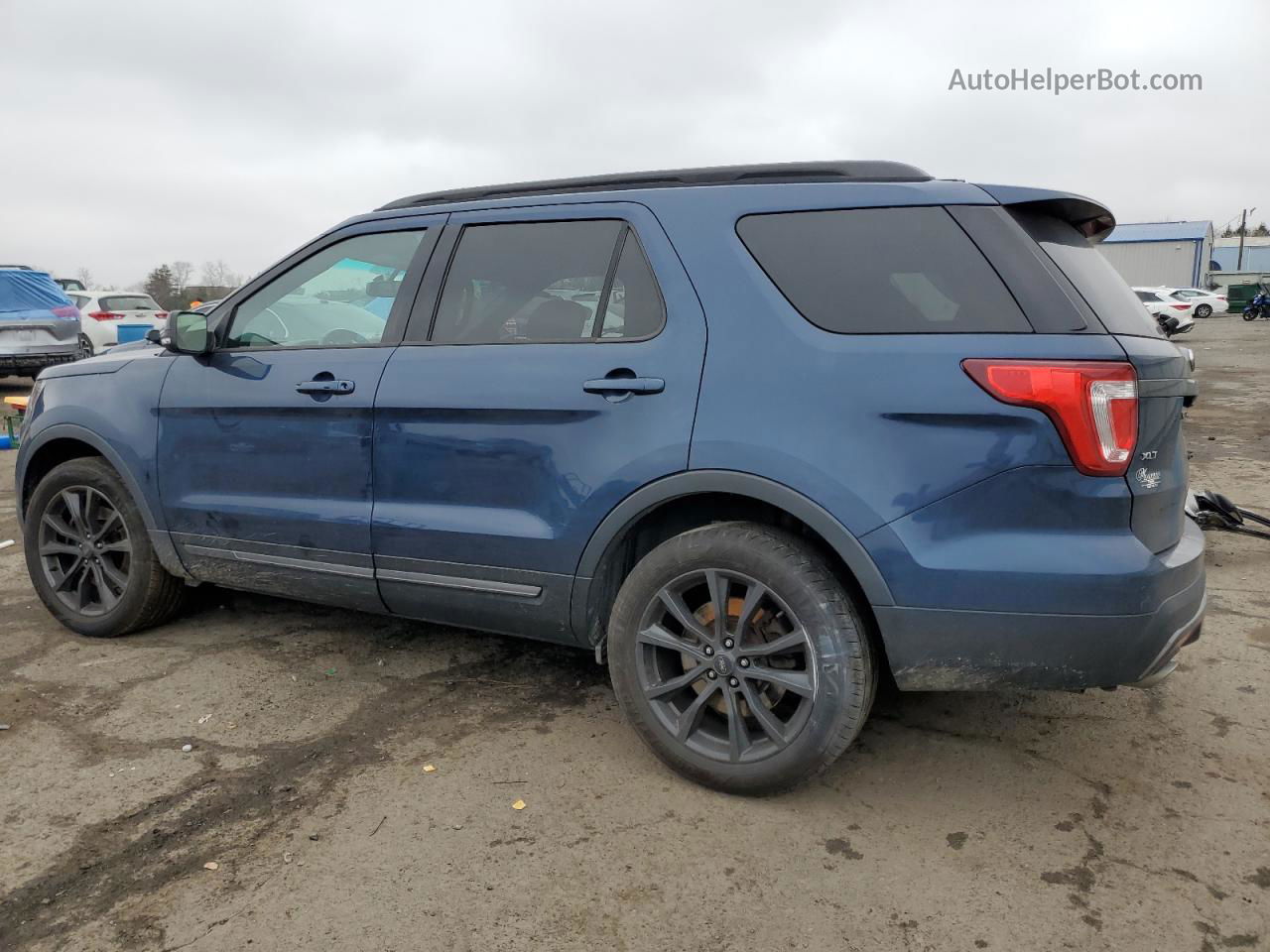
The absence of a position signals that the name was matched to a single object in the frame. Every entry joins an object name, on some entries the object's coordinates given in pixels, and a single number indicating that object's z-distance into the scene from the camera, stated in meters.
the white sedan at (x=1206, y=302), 40.46
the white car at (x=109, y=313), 17.48
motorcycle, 38.94
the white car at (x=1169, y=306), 30.98
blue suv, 2.40
